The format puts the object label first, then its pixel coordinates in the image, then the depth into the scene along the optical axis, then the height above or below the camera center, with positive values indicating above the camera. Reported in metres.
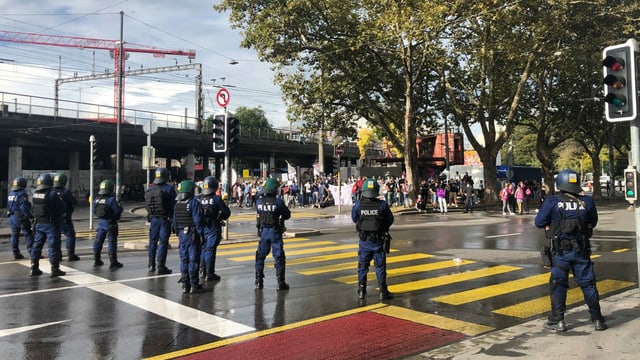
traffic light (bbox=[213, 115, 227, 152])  14.20 +1.55
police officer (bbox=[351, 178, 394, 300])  7.33 -0.66
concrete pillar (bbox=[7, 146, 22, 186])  38.69 +2.19
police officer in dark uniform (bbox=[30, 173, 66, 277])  9.39 -0.68
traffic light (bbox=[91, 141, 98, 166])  19.56 +1.45
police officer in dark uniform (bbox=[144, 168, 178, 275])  9.77 -0.45
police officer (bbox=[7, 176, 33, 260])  11.25 -0.53
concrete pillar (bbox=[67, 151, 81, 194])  45.91 +1.58
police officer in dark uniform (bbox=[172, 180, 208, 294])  7.93 -0.79
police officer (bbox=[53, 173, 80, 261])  10.94 -0.41
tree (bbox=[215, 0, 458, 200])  25.00 +7.46
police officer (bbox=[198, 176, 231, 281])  8.38 -0.52
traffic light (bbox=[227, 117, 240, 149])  14.22 +1.54
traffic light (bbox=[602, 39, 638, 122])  6.63 +1.36
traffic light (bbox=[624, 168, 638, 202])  6.50 +0.02
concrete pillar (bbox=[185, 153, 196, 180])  51.14 +2.62
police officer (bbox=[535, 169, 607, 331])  5.57 -0.68
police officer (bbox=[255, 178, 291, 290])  8.08 -0.69
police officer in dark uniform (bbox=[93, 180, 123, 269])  10.54 -0.59
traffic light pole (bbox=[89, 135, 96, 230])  19.26 -0.07
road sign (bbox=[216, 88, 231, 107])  14.75 +2.66
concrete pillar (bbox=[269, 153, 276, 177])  63.00 +3.26
